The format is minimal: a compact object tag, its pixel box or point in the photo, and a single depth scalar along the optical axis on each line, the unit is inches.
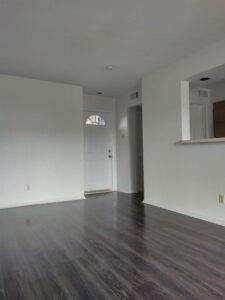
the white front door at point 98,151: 236.2
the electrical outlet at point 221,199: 127.1
